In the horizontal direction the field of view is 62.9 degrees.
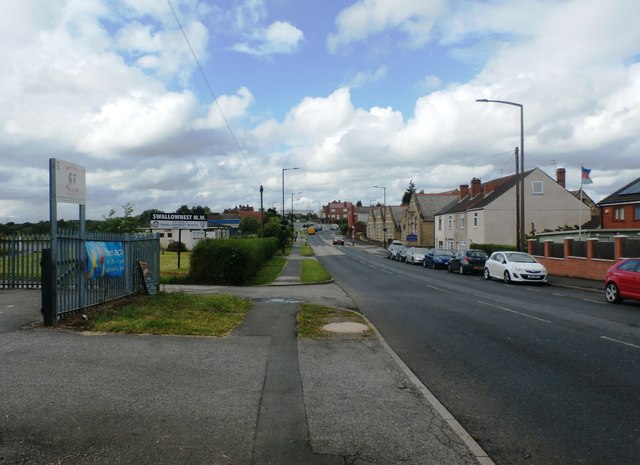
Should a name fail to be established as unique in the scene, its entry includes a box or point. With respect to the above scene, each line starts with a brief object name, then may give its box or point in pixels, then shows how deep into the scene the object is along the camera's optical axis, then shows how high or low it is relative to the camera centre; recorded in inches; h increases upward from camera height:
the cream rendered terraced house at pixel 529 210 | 1934.1 +77.9
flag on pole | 1125.0 +115.1
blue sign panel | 415.5 -21.2
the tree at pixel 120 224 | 1135.6 +22.6
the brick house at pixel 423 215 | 2864.2 +91.8
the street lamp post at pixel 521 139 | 1021.2 +185.7
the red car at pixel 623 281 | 593.3 -59.9
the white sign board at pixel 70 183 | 382.0 +39.6
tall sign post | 357.1 +26.5
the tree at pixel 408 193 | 5329.7 +395.0
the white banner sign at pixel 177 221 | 969.5 +23.4
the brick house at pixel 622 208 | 1587.1 +70.8
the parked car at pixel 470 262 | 1253.1 -73.9
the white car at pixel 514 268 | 939.3 -68.8
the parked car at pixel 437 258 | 1525.6 -78.8
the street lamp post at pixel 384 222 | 3732.5 +72.3
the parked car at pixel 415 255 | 1781.3 -80.6
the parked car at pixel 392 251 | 2139.5 -78.2
